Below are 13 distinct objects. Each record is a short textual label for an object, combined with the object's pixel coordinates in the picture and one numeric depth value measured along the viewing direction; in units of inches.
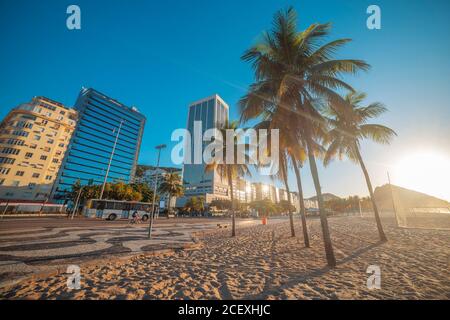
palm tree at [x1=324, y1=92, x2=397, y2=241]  465.1
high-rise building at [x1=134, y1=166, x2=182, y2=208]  4894.2
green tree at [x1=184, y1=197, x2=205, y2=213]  2847.0
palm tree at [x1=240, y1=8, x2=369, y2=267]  269.6
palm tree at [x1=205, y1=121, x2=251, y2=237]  617.3
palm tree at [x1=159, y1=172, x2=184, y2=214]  1717.5
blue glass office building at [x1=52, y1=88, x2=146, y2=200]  2962.6
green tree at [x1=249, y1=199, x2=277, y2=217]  3392.5
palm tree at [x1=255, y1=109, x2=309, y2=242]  321.4
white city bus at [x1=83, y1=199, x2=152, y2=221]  1005.8
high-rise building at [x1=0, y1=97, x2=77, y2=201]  1823.3
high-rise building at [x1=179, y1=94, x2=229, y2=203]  4403.1
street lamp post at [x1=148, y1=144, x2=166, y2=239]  510.2
